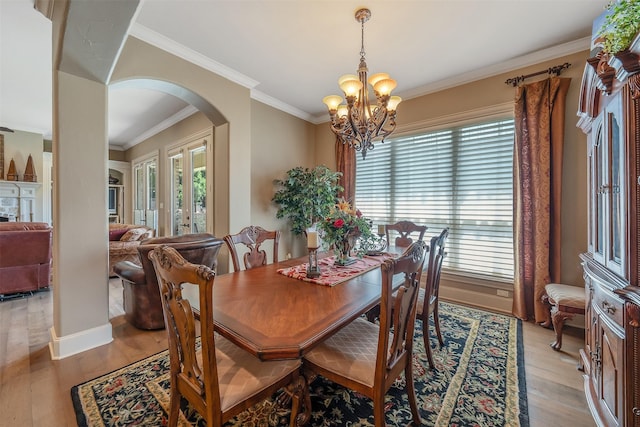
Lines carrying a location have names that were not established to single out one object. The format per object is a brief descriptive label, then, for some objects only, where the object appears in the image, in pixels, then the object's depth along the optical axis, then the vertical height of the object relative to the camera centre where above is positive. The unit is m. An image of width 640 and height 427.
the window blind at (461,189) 3.14 +0.32
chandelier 2.20 +0.95
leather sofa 3.27 -0.52
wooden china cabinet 1.14 -0.16
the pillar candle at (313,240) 1.81 -0.18
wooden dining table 1.00 -0.47
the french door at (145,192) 6.06 +0.58
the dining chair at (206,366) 0.97 -0.71
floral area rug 1.51 -1.18
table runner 1.75 -0.43
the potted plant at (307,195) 4.05 +0.29
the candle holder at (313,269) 1.81 -0.39
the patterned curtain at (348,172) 4.41 +0.69
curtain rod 2.72 +1.49
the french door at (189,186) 4.49 +0.53
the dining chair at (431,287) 1.91 -0.60
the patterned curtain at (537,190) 2.72 +0.22
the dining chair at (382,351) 1.15 -0.73
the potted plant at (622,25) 1.13 +0.82
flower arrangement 2.08 -0.12
